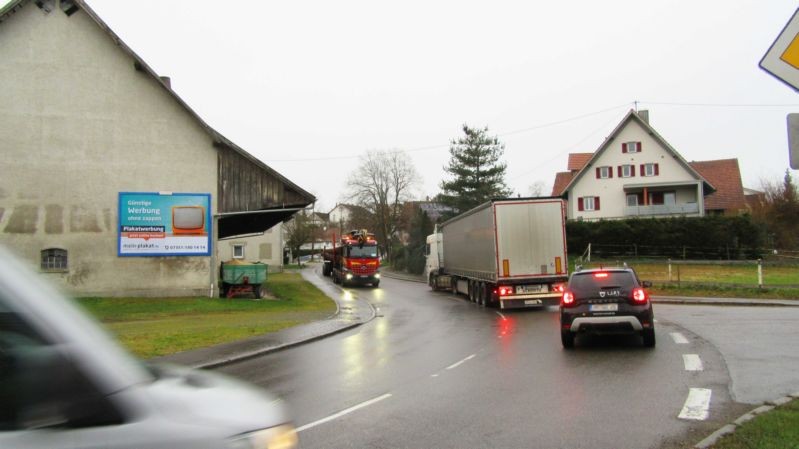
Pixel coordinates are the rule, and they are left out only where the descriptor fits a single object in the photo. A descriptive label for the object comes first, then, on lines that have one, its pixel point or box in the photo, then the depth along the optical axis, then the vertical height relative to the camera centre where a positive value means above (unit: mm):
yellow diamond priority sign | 5094 +1569
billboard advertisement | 24516 +1543
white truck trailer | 21750 +118
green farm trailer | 26219 -689
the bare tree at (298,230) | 83625 +3911
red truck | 41406 -167
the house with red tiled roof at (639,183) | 54438 +6003
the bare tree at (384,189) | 77938 +8507
